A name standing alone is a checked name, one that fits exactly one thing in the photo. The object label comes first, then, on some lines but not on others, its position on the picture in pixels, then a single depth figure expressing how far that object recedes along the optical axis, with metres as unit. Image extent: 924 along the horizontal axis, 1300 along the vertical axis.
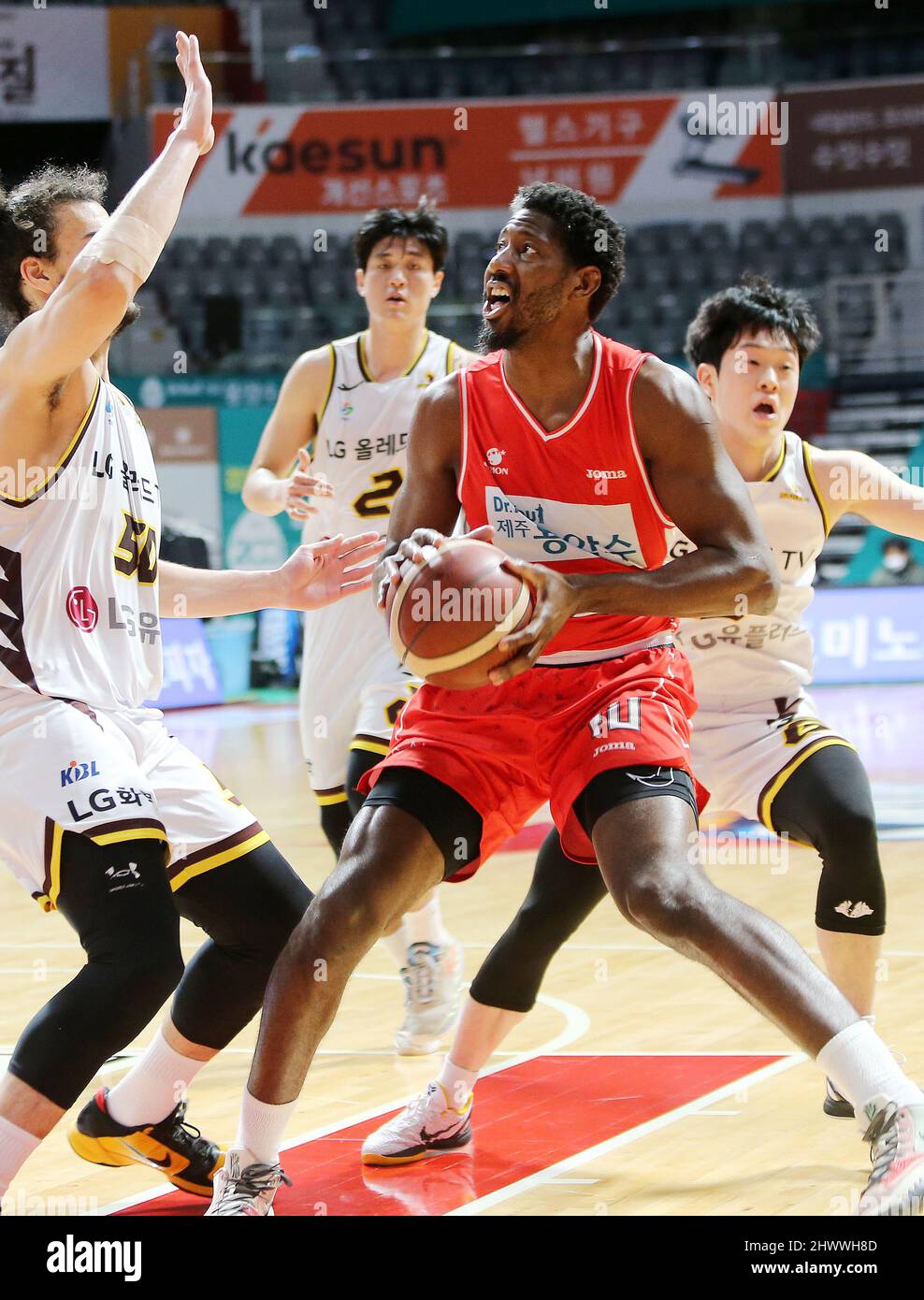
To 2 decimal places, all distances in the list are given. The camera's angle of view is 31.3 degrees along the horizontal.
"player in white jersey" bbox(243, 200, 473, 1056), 5.58
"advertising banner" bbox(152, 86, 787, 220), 19.62
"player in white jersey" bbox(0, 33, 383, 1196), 3.18
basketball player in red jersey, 3.18
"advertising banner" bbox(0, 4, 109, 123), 20.72
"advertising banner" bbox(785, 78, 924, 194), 19.84
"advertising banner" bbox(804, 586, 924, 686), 15.70
